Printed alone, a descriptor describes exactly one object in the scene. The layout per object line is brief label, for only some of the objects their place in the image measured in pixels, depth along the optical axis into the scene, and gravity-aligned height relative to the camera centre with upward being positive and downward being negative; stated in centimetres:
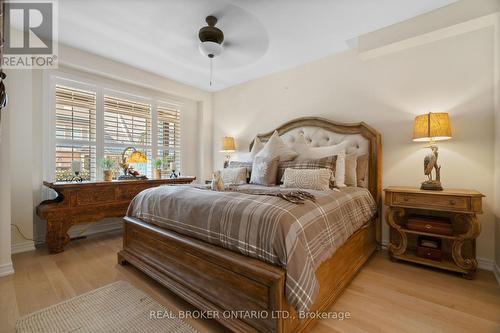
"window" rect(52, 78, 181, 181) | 302 +57
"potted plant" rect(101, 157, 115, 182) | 310 -6
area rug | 137 -102
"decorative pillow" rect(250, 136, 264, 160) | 357 +29
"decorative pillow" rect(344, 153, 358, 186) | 257 -6
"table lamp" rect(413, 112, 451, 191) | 210 +33
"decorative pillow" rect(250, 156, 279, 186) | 274 -8
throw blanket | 117 -39
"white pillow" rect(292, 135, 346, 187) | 247 +17
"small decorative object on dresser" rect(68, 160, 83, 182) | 294 -9
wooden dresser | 250 -51
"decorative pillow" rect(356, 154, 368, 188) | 267 -5
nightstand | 191 -54
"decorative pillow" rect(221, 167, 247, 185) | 302 -15
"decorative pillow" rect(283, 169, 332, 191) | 218 -13
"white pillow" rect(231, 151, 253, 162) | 413 +17
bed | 117 -73
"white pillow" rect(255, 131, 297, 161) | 294 +20
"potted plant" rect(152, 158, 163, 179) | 379 -5
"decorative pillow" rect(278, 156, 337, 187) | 241 +2
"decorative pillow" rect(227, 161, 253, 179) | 318 +0
